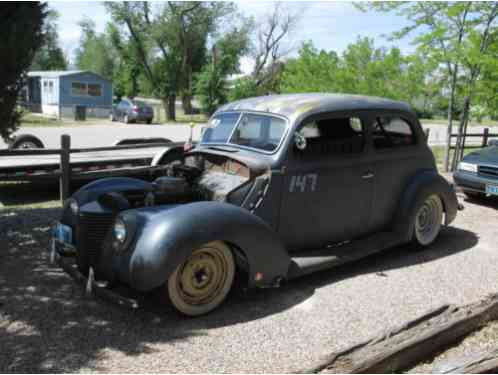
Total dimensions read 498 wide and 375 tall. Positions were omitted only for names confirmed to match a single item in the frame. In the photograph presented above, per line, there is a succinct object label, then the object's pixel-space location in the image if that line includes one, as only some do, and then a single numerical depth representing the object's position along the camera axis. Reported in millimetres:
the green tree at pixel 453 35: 11570
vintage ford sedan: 4090
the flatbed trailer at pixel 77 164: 8477
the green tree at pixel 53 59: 64938
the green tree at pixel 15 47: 5156
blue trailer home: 35219
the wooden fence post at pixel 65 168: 8490
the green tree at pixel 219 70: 39969
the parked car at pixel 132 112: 31816
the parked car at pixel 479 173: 8797
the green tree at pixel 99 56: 70500
